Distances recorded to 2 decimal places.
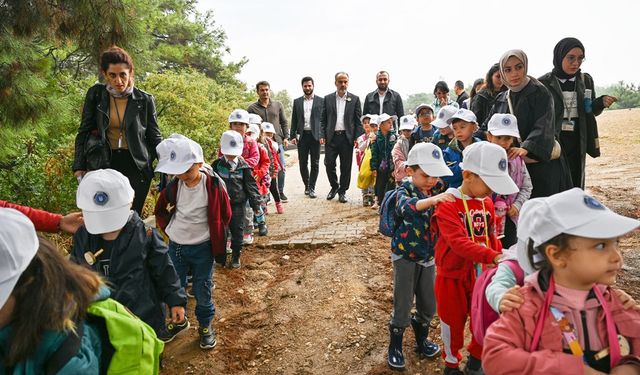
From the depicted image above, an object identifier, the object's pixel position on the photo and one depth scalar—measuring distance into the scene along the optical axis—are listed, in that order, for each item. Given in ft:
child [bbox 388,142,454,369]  9.21
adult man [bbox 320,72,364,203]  25.58
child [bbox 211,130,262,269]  15.90
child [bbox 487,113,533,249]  11.26
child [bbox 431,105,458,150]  14.62
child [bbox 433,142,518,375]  8.04
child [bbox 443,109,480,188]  12.92
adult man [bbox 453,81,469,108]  28.45
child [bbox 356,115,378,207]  23.29
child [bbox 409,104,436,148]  17.72
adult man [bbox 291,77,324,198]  26.32
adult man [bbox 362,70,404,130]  25.40
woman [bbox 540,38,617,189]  13.08
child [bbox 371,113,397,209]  21.63
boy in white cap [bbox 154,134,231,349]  11.32
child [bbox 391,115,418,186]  18.29
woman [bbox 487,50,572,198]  11.99
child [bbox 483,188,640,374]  4.63
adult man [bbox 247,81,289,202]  25.20
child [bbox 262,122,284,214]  23.25
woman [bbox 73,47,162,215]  12.05
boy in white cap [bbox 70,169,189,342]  7.32
